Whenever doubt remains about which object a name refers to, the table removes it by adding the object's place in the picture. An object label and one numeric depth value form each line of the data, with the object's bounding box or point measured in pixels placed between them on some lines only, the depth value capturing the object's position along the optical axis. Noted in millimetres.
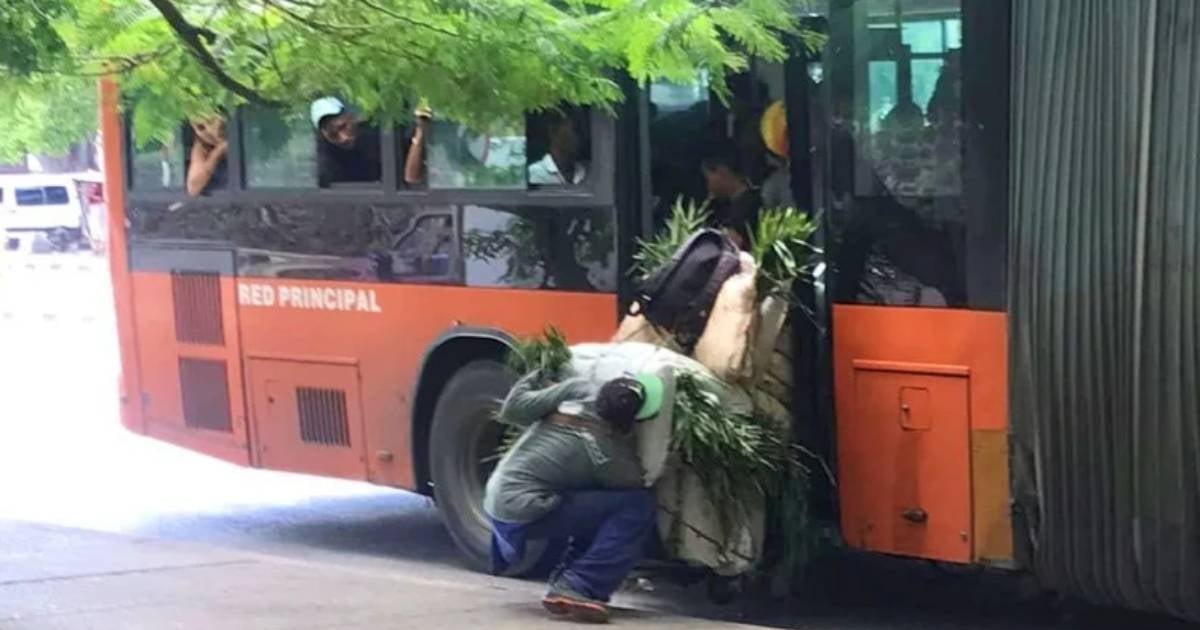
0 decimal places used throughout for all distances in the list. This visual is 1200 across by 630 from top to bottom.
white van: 42750
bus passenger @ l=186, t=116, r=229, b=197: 10656
